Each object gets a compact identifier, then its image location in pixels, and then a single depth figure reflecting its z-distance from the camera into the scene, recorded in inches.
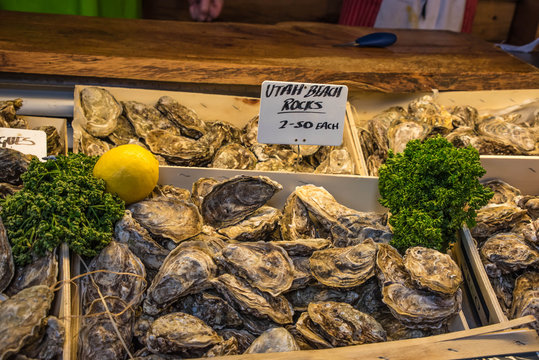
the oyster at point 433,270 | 50.9
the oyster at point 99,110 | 78.5
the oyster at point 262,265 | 51.5
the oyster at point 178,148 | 75.4
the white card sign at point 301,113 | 68.4
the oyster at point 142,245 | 55.0
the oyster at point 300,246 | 56.7
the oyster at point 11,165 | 59.7
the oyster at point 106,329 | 46.0
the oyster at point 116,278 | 50.9
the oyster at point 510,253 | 60.8
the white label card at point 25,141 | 67.7
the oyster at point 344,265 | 53.8
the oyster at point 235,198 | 62.8
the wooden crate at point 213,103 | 86.2
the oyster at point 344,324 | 48.1
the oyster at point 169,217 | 56.9
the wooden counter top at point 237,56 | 82.0
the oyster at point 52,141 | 73.2
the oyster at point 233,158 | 78.0
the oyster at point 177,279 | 49.9
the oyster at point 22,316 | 40.0
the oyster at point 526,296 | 56.6
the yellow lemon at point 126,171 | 57.6
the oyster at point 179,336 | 45.8
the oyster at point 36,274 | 48.8
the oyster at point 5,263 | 48.9
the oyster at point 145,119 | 82.0
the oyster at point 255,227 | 59.7
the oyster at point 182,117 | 84.2
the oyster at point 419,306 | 50.2
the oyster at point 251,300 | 49.6
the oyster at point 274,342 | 45.8
